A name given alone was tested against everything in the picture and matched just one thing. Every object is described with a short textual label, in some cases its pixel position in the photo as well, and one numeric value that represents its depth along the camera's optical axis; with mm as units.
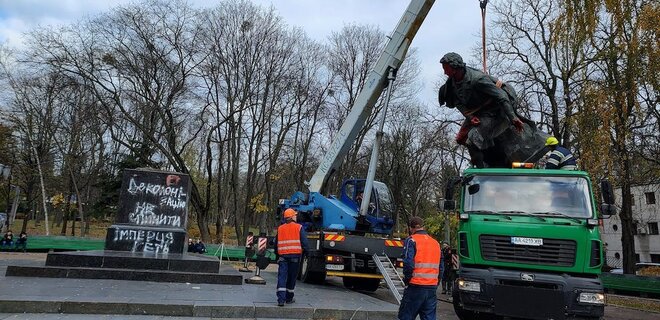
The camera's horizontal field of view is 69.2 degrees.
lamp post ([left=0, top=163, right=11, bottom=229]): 18861
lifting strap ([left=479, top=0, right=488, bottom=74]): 12154
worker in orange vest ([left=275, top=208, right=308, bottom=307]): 8391
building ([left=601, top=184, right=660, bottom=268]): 47500
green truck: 7473
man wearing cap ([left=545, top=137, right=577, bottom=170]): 9227
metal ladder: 10541
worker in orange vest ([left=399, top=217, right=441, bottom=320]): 6438
